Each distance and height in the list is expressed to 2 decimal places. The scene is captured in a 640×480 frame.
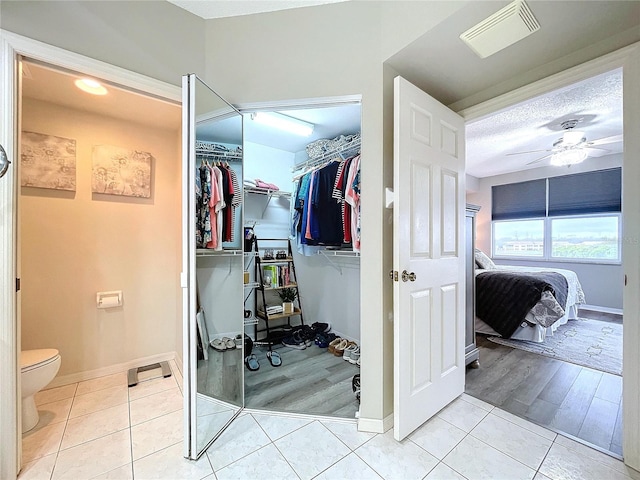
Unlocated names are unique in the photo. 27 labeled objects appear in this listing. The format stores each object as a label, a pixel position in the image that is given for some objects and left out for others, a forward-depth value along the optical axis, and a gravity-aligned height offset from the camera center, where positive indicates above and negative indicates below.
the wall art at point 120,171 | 2.32 +0.61
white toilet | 1.58 -0.85
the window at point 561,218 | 4.48 +0.39
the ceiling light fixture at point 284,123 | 2.62 +1.20
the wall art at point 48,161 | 2.05 +0.61
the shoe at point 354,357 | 2.55 -1.16
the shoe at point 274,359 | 2.50 -1.17
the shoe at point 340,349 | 2.74 -1.16
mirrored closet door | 1.42 -0.17
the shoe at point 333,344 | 2.80 -1.15
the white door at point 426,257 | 1.52 -0.12
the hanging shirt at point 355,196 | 2.32 +0.37
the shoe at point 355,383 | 2.04 -1.12
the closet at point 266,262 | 1.52 -0.22
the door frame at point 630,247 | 1.40 -0.05
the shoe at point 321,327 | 3.20 -1.09
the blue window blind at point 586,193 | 4.42 +0.81
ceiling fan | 3.33 +1.25
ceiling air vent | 1.29 +1.10
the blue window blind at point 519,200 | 5.26 +0.80
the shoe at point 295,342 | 2.91 -1.17
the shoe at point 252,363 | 2.43 -1.18
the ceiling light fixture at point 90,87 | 1.86 +1.11
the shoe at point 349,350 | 2.63 -1.15
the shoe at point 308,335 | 3.01 -1.13
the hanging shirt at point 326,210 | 2.61 +0.28
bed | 2.97 -0.76
